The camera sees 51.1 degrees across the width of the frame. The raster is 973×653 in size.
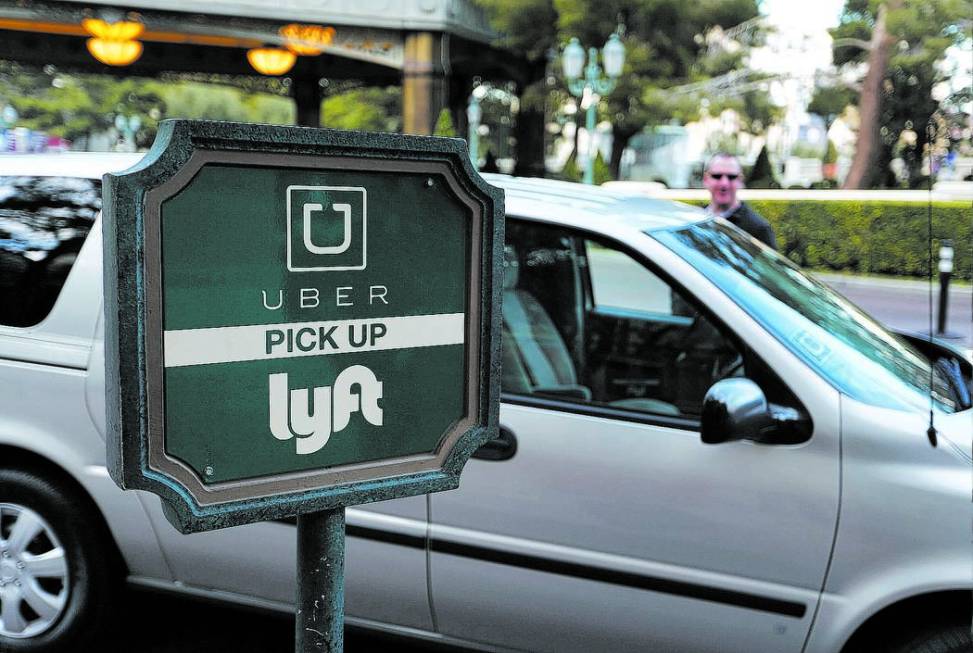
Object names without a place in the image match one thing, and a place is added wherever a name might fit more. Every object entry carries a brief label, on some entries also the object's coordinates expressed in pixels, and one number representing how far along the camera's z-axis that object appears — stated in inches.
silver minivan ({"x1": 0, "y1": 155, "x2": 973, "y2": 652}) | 102.7
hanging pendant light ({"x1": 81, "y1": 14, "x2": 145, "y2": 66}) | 759.7
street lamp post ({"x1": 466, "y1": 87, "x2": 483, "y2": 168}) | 1182.1
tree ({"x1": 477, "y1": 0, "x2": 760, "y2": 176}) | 959.6
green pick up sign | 48.4
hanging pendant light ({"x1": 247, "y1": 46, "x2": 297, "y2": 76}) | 881.5
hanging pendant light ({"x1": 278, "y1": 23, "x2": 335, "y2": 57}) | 838.5
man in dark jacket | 218.7
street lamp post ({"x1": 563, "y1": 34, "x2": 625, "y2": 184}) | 673.6
